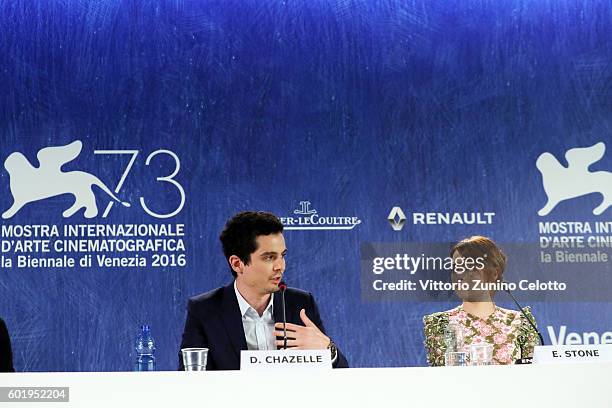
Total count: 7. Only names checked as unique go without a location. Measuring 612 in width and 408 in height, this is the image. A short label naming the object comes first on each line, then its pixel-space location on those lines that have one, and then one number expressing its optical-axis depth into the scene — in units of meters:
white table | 3.70
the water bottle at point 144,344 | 6.71
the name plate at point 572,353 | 4.56
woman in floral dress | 6.69
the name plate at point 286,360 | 4.05
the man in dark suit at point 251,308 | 6.68
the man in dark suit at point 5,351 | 6.97
